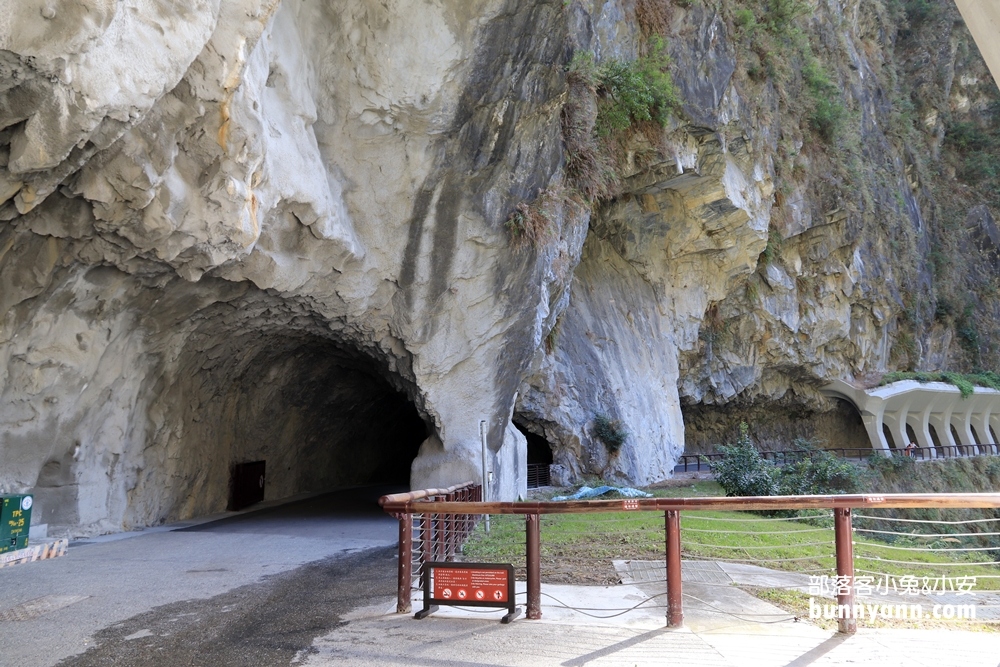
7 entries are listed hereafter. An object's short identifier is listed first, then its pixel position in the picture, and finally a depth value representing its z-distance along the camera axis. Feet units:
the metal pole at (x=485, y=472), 33.09
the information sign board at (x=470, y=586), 16.88
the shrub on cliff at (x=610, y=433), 63.21
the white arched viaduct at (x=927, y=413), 105.19
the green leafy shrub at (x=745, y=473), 46.65
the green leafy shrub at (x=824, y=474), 53.07
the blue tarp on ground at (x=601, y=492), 50.06
